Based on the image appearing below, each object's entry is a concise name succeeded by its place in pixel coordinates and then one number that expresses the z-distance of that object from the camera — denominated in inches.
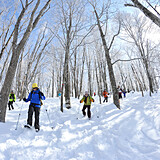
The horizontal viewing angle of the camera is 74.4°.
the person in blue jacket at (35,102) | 150.6
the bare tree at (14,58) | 169.3
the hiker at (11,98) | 342.8
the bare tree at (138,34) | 538.4
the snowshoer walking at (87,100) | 240.7
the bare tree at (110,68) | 291.4
